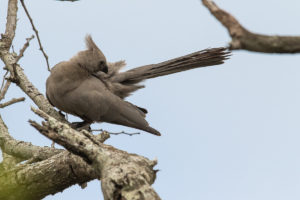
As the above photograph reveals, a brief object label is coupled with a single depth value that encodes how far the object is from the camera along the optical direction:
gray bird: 12.50
